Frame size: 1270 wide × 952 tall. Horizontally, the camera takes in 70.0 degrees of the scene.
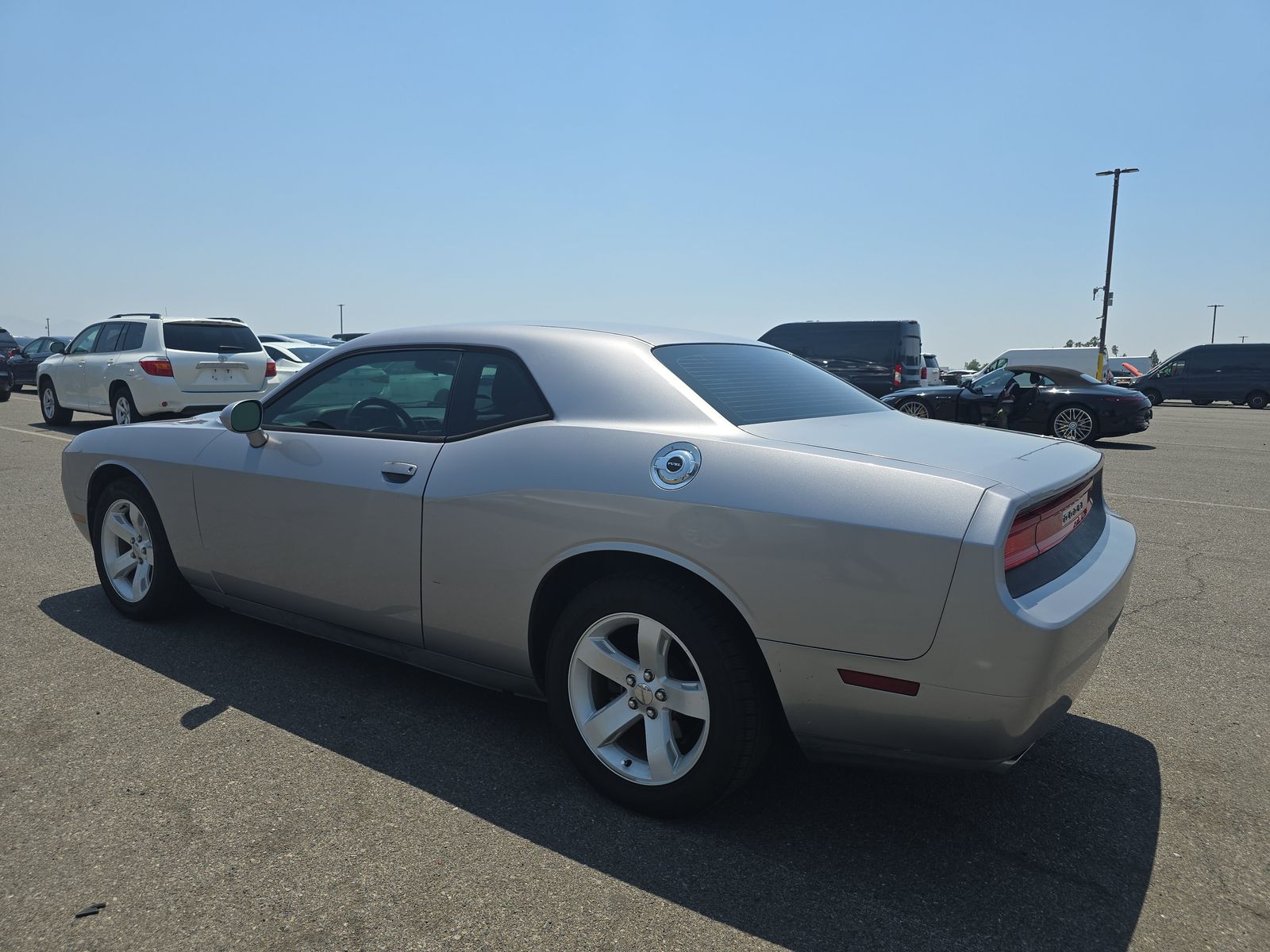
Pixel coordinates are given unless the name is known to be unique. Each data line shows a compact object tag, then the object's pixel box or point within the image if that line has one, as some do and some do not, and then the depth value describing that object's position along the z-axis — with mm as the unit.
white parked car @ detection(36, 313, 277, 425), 11906
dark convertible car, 13523
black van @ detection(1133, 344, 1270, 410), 27625
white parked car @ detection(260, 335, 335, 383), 15648
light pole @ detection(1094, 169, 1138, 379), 35784
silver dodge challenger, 2215
